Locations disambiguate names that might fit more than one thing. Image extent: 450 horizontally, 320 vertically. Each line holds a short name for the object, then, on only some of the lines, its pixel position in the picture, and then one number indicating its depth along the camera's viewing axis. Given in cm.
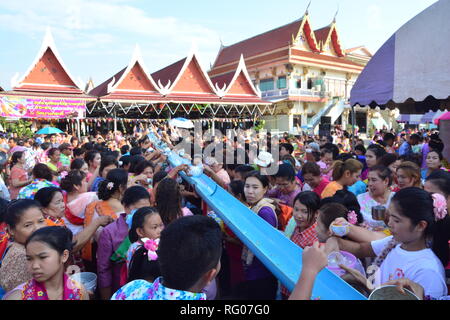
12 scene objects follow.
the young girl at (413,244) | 163
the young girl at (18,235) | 192
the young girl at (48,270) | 166
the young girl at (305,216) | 248
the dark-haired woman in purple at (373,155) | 479
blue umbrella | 1072
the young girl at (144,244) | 182
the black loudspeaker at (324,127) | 1888
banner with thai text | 1355
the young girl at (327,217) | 212
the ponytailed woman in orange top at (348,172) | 383
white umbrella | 1538
